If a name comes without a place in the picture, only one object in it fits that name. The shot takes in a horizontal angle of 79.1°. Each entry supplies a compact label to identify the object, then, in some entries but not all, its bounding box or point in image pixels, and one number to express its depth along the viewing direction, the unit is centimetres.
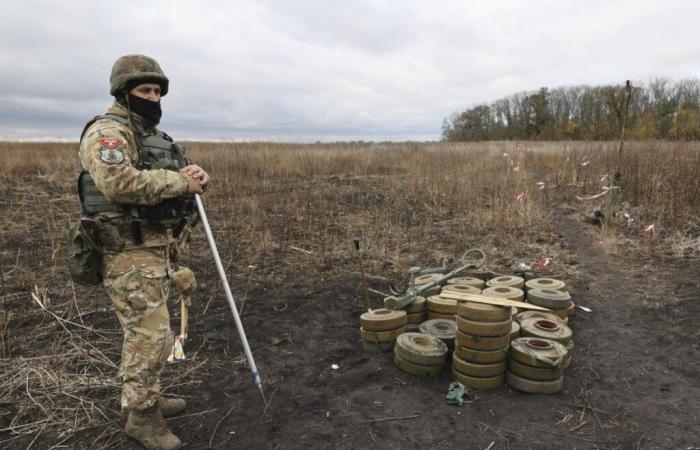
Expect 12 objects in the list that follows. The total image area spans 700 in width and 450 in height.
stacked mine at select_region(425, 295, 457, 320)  373
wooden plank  289
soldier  226
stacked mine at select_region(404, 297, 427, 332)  372
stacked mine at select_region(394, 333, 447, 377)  310
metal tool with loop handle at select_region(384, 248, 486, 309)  362
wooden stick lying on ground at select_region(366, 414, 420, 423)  268
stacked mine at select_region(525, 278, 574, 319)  381
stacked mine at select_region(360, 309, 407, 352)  346
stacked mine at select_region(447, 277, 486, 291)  418
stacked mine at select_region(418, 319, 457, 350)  332
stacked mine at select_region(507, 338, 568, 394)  283
